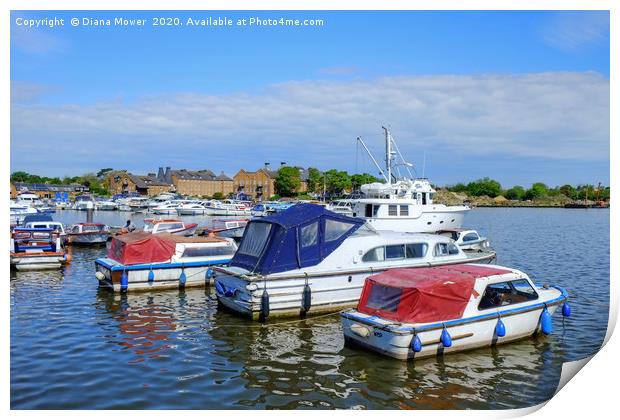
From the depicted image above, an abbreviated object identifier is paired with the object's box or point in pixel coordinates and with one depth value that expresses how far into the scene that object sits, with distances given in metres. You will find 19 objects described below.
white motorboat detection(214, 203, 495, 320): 17.80
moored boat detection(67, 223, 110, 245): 40.06
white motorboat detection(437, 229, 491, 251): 29.97
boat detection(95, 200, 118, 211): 115.38
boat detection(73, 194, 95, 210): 108.14
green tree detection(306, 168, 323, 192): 153.75
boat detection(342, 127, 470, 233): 36.31
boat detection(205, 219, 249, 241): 39.75
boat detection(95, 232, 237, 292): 22.53
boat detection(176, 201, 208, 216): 98.38
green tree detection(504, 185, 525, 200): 195.62
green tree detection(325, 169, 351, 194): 149.50
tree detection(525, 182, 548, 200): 190.12
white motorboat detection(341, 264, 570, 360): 13.93
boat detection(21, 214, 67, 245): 38.53
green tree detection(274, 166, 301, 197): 149.00
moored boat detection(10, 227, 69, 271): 27.00
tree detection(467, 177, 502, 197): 196.38
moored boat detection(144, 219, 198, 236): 38.25
